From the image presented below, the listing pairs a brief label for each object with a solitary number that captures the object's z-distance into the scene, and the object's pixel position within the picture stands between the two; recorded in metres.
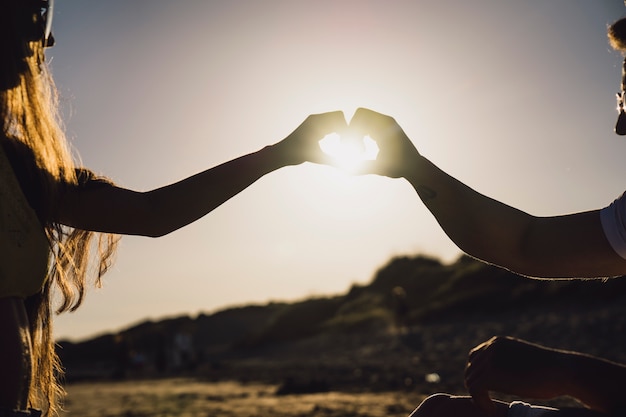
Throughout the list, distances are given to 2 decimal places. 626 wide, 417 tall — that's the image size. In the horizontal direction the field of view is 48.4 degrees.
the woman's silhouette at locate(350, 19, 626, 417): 1.95
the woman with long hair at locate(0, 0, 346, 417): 2.00
